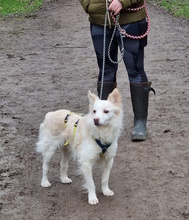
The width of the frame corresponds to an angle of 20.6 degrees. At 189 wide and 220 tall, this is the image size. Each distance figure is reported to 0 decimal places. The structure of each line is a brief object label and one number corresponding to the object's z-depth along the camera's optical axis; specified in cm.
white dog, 462
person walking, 558
